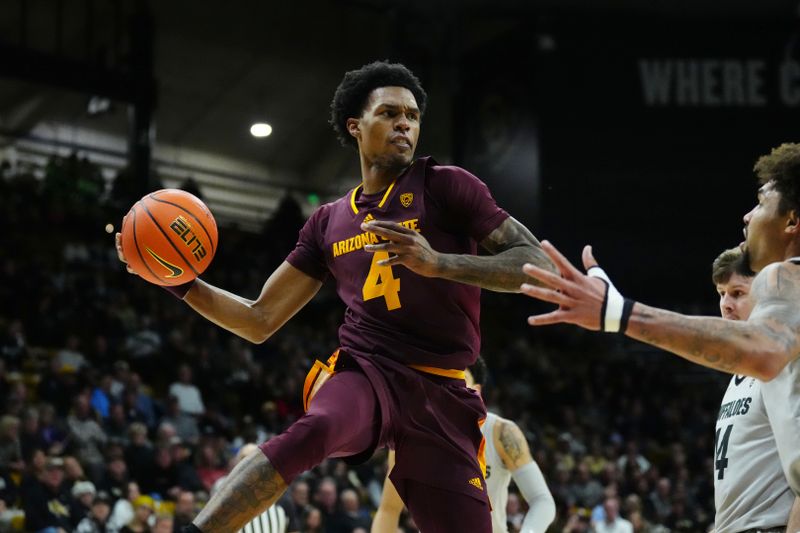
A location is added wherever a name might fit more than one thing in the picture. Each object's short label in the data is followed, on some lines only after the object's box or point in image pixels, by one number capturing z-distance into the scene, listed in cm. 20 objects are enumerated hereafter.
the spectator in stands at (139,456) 1150
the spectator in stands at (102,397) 1239
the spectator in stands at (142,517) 1030
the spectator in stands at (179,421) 1296
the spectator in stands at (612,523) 1428
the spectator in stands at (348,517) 1170
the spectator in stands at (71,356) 1351
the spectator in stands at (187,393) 1391
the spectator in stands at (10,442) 1055
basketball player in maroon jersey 395
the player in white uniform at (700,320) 315
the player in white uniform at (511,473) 635
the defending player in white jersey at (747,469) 401
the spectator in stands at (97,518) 1010
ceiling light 2453
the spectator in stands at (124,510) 1037
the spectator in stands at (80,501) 1008
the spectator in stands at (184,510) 1049
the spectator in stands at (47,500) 973
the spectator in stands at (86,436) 1099
